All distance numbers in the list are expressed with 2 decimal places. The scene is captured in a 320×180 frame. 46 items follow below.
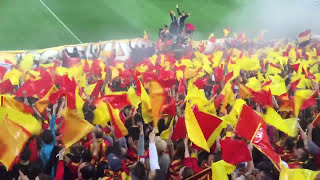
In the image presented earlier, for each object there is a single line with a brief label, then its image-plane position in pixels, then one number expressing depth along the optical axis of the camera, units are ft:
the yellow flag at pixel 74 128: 13.55
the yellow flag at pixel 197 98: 17.09
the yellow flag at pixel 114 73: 26.23
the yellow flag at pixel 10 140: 12.49
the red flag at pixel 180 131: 14.73
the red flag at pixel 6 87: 21.84
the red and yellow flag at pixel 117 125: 14.98
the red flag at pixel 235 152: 11.95
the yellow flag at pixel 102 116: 16.17
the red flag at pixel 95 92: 20.52
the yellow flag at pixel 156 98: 16.57
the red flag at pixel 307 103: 17.15
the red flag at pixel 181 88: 21.11
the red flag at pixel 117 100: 17.92
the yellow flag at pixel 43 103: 17.85
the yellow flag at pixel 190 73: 25.95
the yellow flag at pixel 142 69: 28.21
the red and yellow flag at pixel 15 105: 16.05
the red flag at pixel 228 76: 24.45
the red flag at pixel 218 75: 24.90
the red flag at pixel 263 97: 17.37
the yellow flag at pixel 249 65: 28.26
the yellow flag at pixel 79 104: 16.99
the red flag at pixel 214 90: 21.57
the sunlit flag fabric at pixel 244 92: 19.83
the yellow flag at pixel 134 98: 18.49
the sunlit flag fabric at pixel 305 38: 45.11
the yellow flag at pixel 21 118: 13.43
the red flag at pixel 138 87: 19.17
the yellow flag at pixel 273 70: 27.17
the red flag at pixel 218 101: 18.37
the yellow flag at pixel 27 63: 29.30
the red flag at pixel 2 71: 26.70
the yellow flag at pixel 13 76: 23.95
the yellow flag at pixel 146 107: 16.80
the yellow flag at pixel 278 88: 18.97
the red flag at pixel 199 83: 22.28
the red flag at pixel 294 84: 21.97
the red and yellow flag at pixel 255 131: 11.92
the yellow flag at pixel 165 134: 15.16
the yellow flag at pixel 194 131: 13.16
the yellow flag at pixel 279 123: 14.37
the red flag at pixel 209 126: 13.87
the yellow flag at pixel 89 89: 20.81
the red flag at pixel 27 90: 19.83
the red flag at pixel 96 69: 28.82
